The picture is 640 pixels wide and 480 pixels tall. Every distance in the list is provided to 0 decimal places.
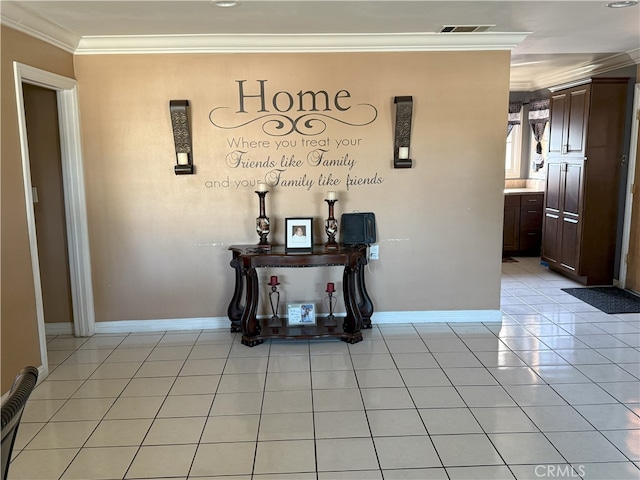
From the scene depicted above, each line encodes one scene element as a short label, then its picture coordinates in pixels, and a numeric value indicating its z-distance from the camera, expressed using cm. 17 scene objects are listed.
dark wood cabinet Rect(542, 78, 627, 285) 512
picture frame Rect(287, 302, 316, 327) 402
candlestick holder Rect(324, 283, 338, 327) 398
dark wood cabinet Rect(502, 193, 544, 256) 678
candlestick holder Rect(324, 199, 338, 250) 392
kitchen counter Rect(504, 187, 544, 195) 679
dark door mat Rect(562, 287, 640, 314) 460
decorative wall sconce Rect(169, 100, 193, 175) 384
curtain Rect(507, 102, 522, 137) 729
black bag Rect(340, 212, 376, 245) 404
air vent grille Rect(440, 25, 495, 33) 360
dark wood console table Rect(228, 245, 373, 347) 372
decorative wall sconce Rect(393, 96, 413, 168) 392
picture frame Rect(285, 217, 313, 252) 391
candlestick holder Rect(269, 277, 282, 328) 402
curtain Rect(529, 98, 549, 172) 694
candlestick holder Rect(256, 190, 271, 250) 389
